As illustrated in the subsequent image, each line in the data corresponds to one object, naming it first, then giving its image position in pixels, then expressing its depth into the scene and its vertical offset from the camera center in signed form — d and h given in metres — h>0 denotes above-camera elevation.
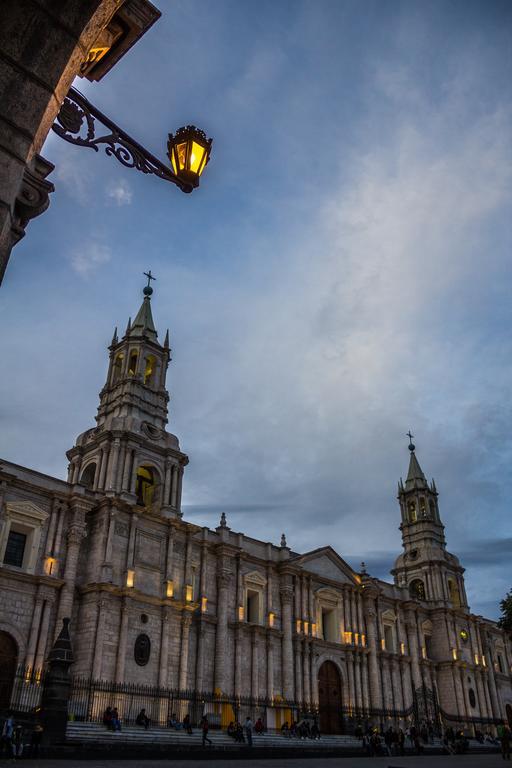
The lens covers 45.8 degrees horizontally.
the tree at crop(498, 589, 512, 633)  29.88 +4.85
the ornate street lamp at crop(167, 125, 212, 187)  6.52 +5.42
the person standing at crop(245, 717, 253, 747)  25.05 -0.25
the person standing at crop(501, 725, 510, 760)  22.58 -0.65
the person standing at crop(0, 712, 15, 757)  16.25 -0.32
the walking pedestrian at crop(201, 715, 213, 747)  23.06 -0.27
